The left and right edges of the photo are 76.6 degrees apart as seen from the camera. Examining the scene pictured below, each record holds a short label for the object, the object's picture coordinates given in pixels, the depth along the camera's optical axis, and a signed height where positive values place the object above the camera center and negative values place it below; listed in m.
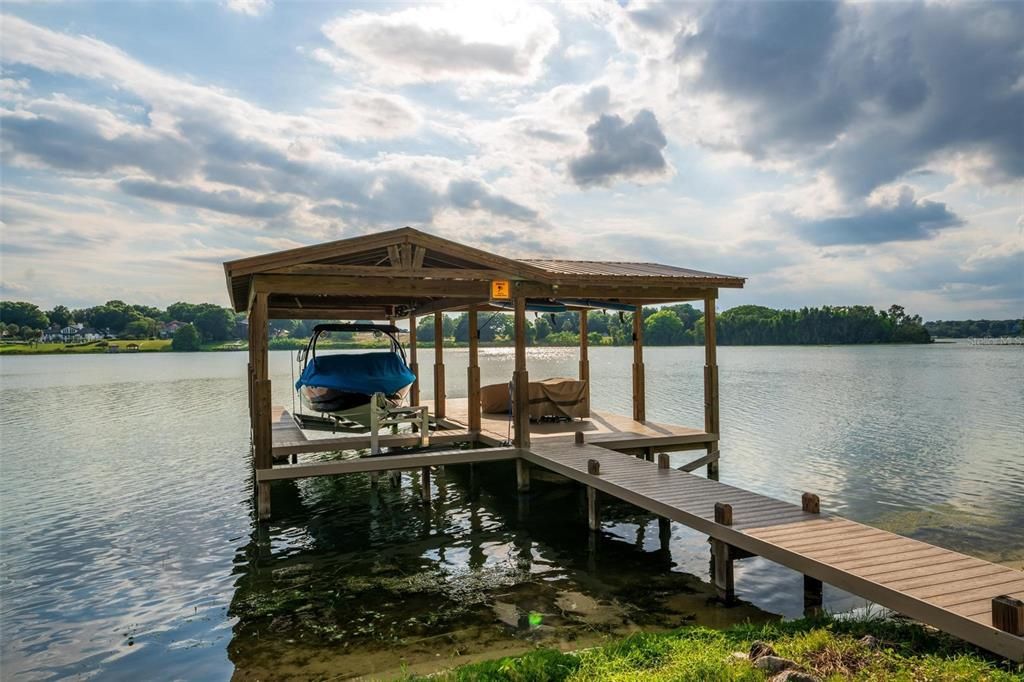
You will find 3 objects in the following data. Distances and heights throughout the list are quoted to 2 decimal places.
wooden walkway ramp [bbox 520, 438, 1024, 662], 4.76 -2.10
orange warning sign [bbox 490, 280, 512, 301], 11.20 +0.73
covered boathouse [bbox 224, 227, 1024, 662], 5.33 -2.04
